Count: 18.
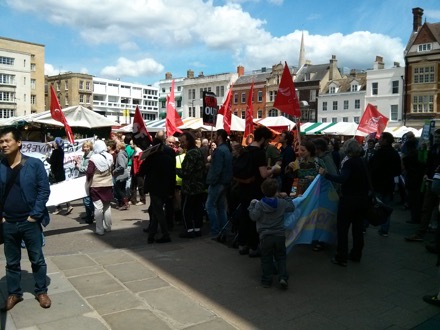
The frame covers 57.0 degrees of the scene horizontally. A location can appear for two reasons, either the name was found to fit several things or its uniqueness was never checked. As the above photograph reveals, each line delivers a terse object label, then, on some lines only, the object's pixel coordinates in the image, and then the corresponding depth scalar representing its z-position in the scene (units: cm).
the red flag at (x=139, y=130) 1024
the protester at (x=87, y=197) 877
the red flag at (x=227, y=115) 1392
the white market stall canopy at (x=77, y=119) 1357
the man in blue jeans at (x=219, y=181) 717
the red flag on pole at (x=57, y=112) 1095
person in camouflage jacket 746
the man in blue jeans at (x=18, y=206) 427
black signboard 1012
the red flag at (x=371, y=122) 1644
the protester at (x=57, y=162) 1031
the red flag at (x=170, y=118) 1178
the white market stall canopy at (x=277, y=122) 2102
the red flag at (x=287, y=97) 866
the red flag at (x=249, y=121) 1363
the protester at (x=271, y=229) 495
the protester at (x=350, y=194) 579
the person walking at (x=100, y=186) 772
